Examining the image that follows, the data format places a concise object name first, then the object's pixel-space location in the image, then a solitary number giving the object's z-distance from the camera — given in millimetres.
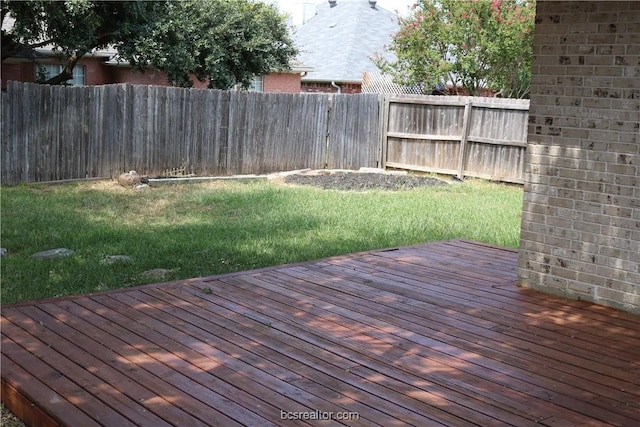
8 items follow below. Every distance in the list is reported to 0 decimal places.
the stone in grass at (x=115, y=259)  6348
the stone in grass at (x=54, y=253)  6453
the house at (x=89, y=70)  17547
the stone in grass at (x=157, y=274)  5893
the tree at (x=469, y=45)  16812
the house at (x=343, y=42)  26112
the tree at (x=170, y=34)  13789
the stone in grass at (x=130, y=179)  11352
